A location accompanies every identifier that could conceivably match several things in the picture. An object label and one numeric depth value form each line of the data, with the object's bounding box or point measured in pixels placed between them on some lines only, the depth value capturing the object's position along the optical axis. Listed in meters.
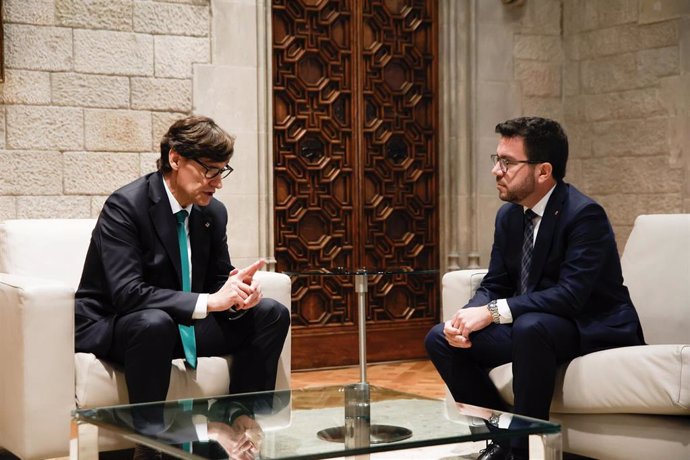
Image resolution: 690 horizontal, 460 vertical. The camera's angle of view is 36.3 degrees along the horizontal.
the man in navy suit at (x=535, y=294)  3.28
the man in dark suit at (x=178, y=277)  3.45
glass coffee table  2.33
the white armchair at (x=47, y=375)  3.25
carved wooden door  6.13
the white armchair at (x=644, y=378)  3.02
